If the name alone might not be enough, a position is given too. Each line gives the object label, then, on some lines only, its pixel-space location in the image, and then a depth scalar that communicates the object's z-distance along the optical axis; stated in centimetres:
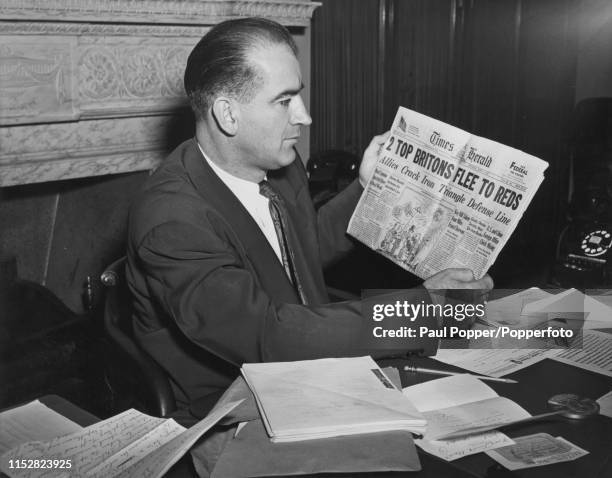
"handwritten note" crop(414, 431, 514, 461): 103
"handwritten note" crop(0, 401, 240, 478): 96
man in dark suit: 136
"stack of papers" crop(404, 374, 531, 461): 105
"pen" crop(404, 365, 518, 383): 128
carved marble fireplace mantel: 239
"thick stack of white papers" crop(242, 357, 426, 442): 101
